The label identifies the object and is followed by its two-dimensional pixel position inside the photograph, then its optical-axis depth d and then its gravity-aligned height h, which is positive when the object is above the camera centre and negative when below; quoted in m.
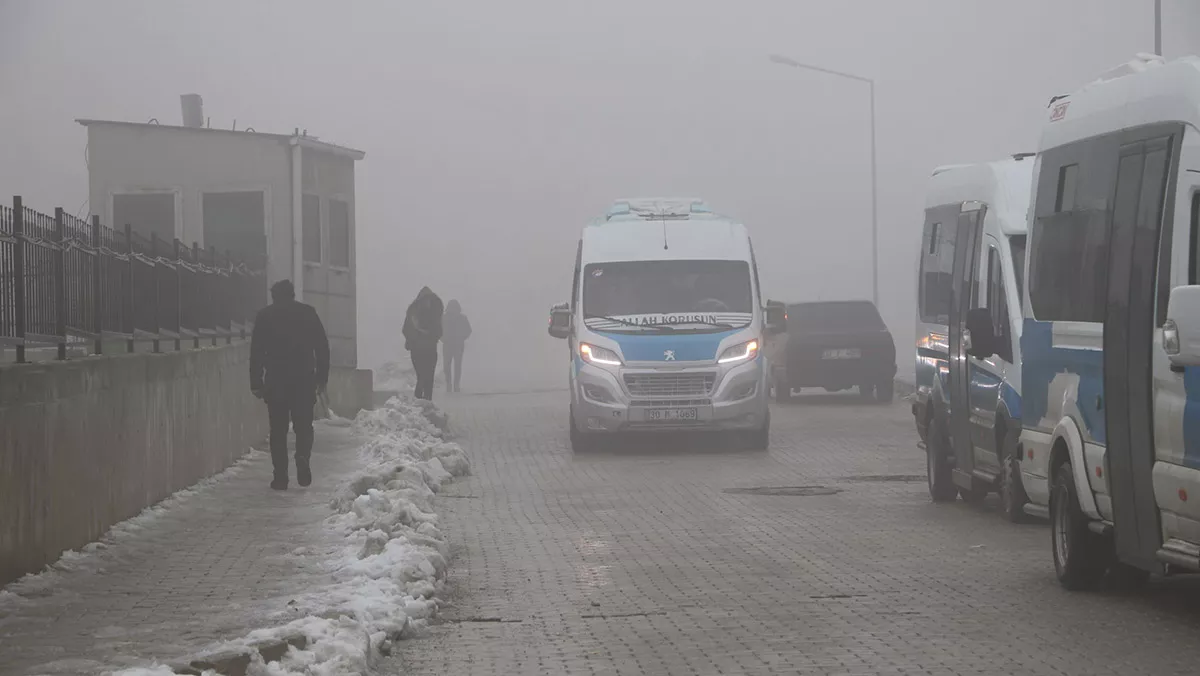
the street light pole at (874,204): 48.31 -0.18
